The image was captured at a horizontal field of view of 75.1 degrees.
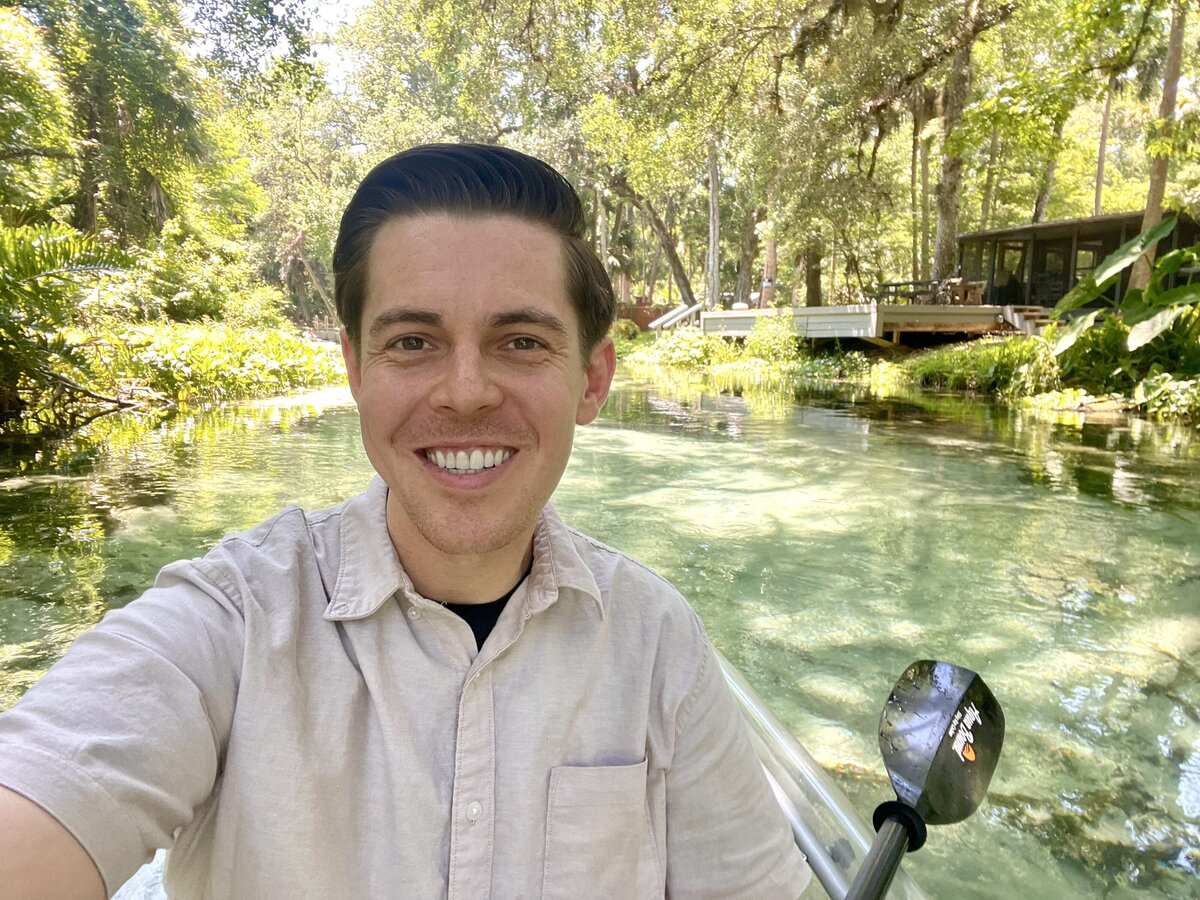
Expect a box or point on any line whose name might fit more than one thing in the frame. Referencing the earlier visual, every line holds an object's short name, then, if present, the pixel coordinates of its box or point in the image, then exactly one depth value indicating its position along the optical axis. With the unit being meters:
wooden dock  15.30
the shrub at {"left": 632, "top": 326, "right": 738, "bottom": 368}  20.33
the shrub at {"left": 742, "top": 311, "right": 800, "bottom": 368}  17.89
